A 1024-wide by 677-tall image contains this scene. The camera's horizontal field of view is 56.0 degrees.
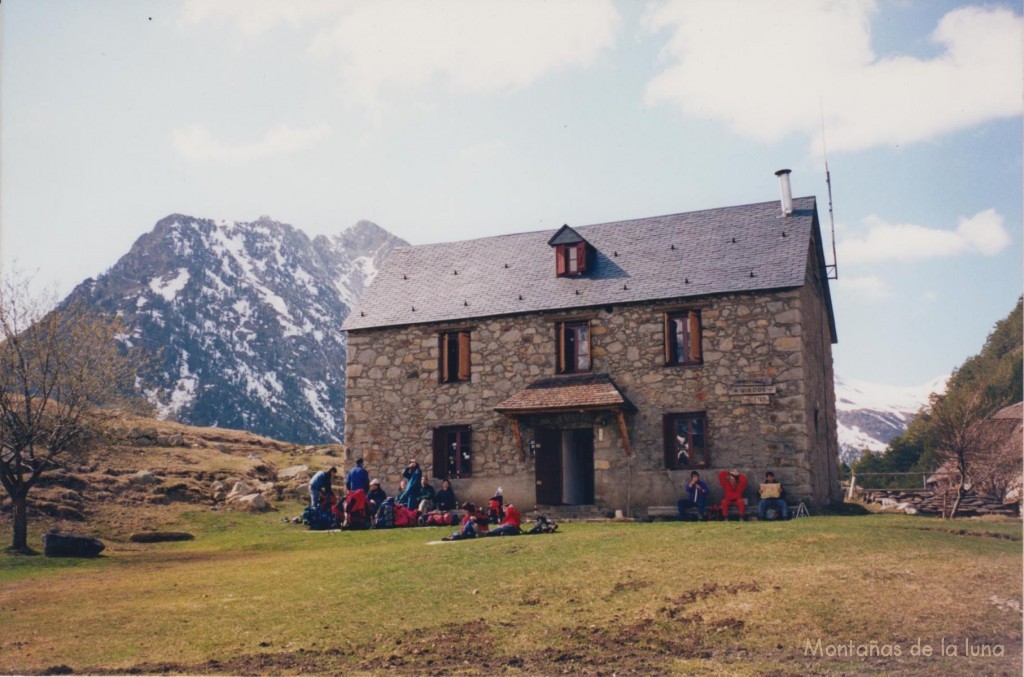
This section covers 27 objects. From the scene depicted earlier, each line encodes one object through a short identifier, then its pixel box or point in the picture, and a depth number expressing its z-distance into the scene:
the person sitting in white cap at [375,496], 25.30
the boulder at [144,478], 30.00
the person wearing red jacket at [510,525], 20.69
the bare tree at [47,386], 21.73
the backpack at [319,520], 24.98
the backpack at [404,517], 24.67
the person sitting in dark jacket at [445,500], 26.02
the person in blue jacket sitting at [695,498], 23.38
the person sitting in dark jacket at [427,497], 25.85
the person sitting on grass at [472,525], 20.67
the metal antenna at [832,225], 27.22
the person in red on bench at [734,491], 23.06
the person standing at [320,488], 25.75
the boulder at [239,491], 30.12
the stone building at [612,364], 24.39
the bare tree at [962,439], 24.80
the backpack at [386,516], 24.44
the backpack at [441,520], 24.44
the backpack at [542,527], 20.73
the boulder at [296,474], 34.44
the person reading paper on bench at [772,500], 22.69
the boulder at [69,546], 20.67
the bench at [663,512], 24.08
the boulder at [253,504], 29.14
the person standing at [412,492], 26.24
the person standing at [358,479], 25.47
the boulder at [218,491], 30.59
